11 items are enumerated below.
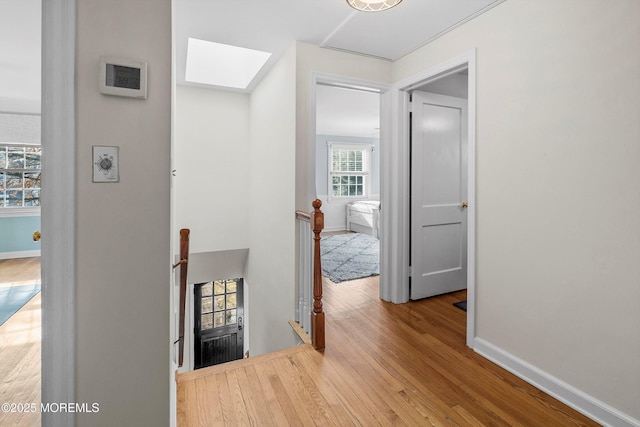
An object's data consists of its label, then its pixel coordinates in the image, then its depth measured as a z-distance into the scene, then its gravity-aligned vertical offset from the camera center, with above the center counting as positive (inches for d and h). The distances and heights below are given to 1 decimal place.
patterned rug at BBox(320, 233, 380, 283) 157.6 -25.8
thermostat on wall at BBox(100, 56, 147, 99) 43.2 +19.5
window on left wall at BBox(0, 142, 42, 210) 199.0 +25.4
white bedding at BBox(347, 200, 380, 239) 257.4 -1.8
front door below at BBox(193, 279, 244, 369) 226.2 -80.5
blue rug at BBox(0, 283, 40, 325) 118.0 -36.5
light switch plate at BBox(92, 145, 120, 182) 43.7 +7.1
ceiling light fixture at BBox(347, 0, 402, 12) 73.6 +51.2
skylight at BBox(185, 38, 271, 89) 126.9 +66.9
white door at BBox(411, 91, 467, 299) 117.6 +8.3
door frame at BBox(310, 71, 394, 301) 104.7 +29.7
